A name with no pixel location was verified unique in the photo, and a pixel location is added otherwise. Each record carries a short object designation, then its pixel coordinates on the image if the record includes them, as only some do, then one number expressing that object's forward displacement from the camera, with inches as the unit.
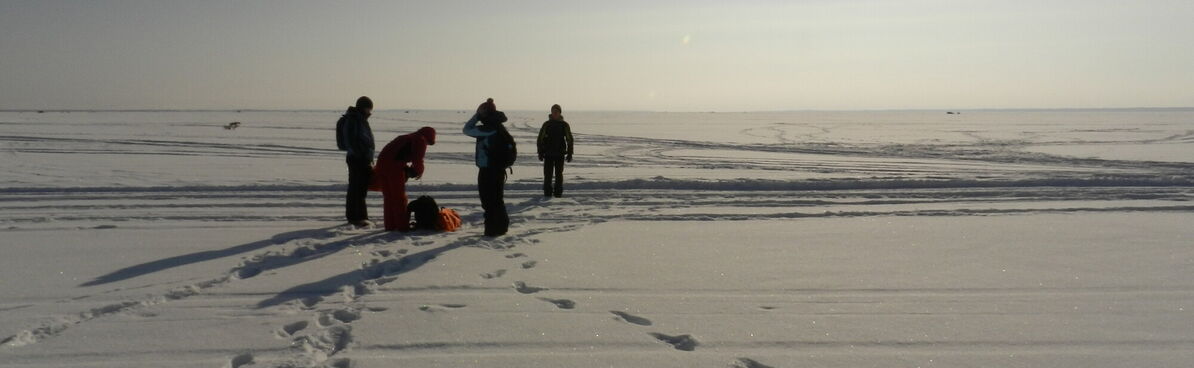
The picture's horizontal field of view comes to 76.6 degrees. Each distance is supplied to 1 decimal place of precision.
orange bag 301.8
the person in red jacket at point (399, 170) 297.1
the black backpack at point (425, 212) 300.7
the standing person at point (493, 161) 286.5
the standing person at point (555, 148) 419.5
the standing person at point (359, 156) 301.1
